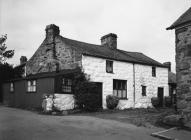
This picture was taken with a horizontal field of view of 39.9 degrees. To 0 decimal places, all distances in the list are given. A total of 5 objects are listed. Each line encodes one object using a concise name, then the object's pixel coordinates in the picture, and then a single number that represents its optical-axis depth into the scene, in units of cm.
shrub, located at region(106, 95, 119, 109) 2395
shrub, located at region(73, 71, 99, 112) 2161
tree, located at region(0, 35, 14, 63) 3275
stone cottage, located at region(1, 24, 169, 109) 2281
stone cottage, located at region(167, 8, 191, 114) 1367
